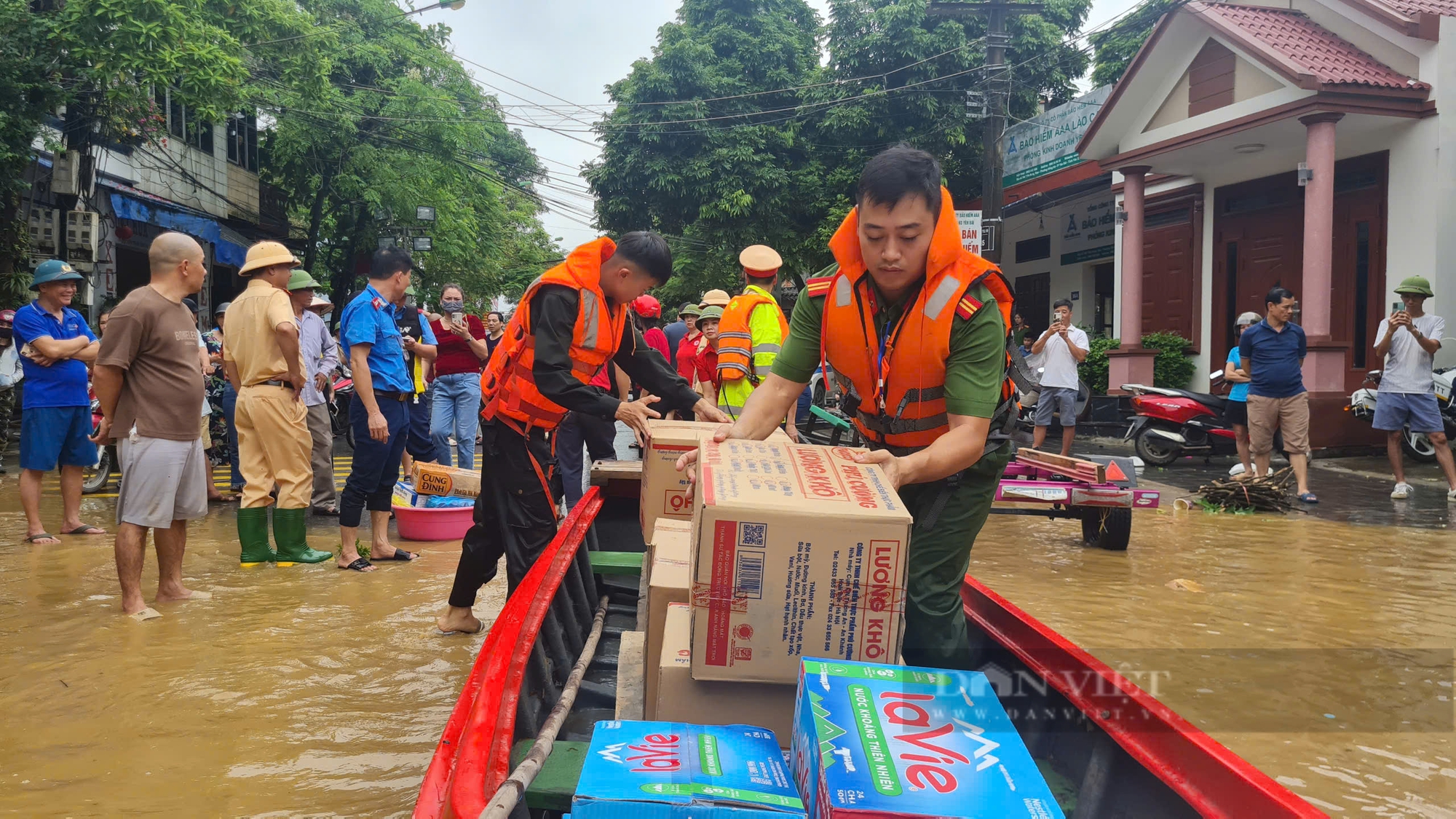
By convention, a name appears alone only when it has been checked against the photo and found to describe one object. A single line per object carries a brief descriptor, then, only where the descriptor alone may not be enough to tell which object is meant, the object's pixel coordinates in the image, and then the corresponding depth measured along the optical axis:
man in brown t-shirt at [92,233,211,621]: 4.83
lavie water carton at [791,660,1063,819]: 1.54
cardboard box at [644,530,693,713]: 2.85
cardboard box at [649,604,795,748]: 2.24
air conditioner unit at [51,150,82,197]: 14.78
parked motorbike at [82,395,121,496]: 9.52
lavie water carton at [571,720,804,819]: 1.53
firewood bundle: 8.57
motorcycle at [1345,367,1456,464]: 10.95
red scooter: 11.44
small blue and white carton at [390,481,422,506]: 7.36
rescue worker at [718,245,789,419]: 6.32
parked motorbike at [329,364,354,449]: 13.20
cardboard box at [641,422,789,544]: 4.20
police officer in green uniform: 2.48
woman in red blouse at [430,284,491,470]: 8.07
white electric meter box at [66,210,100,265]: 14.34
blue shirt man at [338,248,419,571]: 6.09
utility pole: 14.86
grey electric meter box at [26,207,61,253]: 14.21
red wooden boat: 1.74
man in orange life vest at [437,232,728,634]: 3.87
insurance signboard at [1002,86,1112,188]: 19.14
